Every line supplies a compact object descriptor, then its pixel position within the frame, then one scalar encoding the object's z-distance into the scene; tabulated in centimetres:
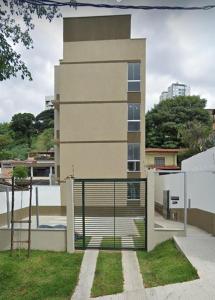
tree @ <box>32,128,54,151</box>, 4335
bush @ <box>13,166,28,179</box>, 2555
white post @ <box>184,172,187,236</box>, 722
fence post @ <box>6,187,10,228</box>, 755
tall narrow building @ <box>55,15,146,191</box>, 1592
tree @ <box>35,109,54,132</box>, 4642
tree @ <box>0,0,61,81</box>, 411
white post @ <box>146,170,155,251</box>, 688
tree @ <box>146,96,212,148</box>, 3084
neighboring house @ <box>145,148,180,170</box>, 2837
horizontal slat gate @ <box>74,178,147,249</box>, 699
